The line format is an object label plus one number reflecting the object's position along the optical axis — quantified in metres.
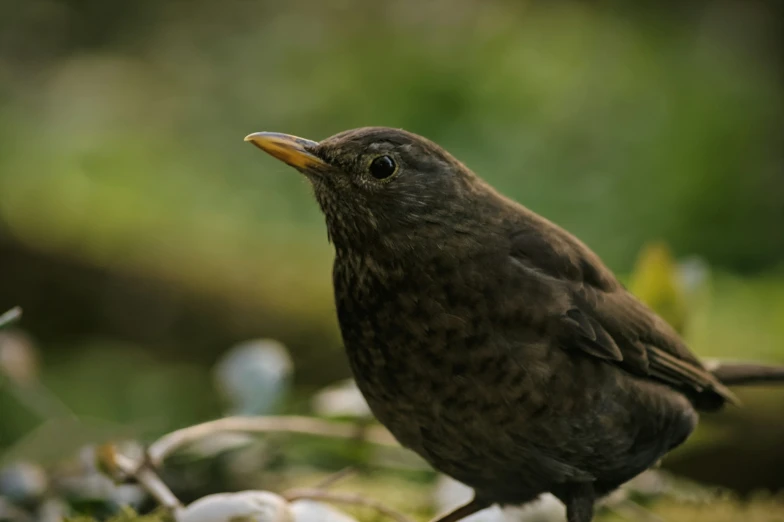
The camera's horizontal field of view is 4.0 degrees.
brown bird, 3.21
